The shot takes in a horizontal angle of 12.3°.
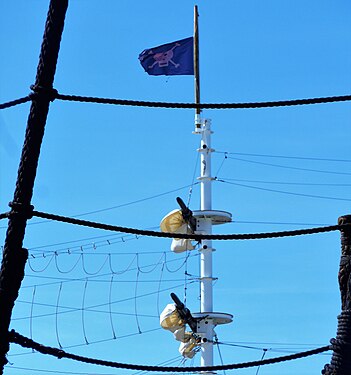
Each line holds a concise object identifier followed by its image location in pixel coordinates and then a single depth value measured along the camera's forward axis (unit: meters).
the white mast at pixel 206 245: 41.02
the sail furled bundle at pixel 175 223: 42.75
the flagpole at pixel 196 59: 45.30
